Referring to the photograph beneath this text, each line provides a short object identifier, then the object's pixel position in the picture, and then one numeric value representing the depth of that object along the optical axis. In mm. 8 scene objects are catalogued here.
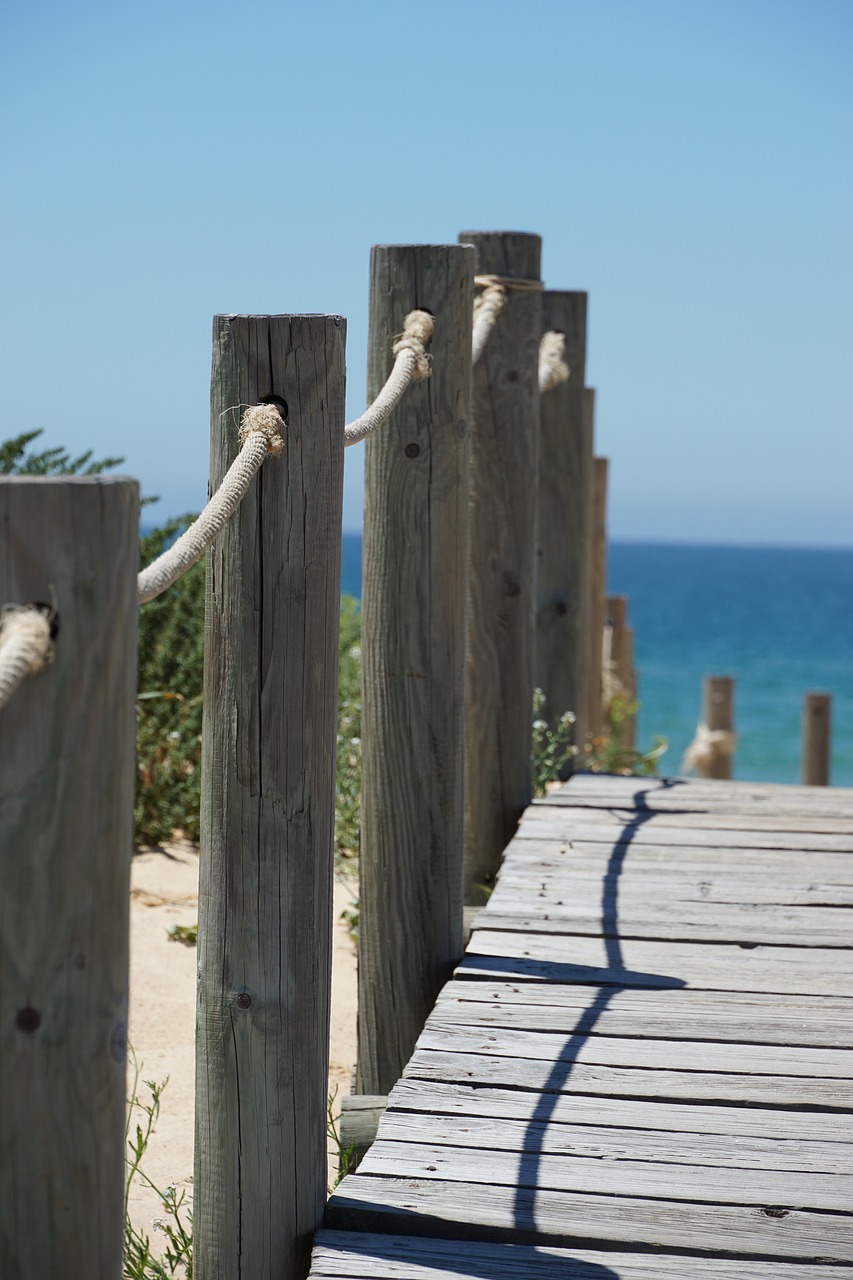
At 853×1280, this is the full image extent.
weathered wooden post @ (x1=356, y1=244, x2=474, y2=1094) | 5762
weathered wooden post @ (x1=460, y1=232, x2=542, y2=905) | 7441
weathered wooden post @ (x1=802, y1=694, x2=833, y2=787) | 22641
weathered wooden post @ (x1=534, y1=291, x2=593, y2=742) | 8844
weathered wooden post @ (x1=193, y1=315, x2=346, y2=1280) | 3996
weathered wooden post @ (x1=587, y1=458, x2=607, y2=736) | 13594
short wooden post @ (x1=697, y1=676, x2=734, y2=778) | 24594
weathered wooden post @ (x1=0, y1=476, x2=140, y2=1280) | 2457
